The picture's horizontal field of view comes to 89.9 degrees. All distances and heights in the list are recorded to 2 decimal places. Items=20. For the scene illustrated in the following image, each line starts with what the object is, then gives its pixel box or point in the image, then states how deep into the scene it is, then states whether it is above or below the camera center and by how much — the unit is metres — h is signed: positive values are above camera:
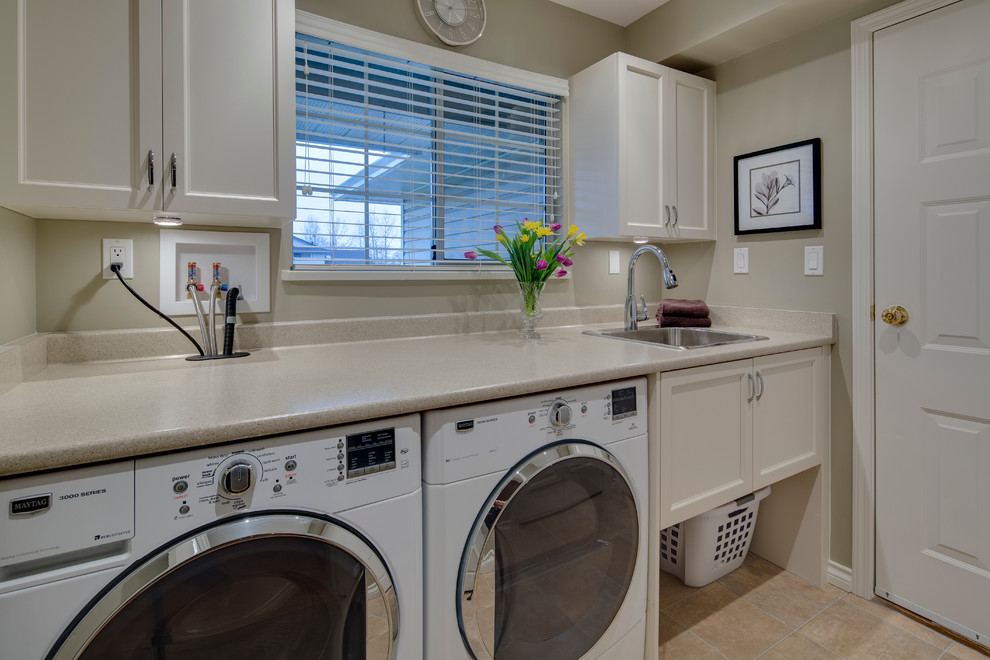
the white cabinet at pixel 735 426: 1.53 -0.35
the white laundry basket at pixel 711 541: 1.93 -0.88
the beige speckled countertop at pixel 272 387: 0.80 -0.14
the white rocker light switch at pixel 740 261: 2.31 +0.31
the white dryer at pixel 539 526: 1.10 -0.50
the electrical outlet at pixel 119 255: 1.45 +0.22
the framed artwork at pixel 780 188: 2.02 +0.59
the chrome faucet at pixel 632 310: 2.13 +0.07
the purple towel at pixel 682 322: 2.31 +0.02
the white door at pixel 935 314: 1.61 +0.04
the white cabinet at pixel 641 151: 2.12 +0.79
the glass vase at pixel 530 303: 1.96 +0.09
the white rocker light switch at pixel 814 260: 2.02 +0.27
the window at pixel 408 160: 1.78 +0.68
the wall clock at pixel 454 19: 1.96 +1.25
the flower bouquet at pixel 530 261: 1.94 +0.26
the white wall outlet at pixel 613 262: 2.49 +0.32
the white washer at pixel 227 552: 0.75 -0.39
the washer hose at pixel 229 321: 1.52 +0.02
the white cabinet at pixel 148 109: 1.09 +0.53
